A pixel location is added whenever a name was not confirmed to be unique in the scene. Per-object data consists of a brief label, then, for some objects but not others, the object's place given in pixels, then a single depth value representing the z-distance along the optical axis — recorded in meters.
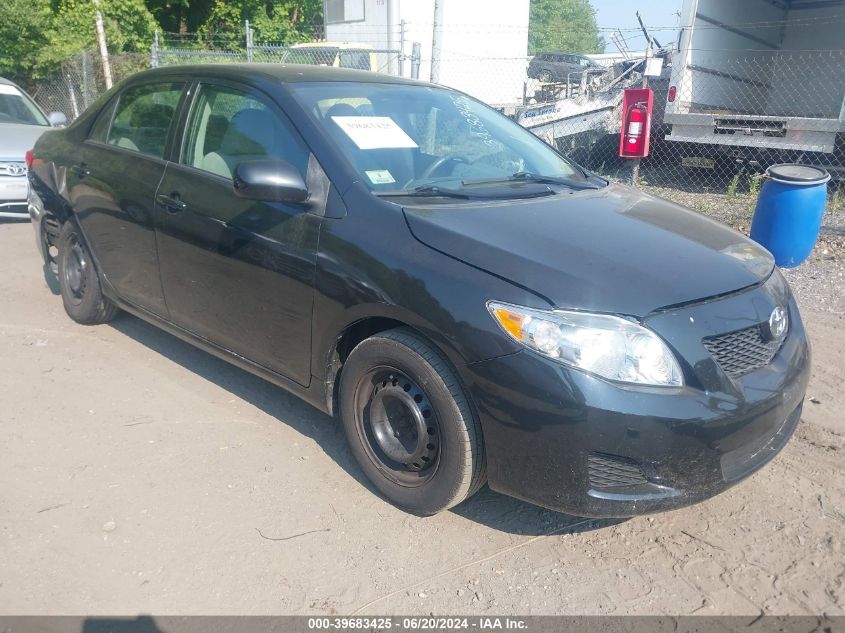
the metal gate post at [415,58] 9.75
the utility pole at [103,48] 15.16
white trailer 9.38
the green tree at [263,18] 23.66
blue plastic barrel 6.29
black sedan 2.55
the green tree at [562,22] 57.75
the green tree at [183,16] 23.59
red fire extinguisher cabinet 8.38
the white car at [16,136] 8.06
